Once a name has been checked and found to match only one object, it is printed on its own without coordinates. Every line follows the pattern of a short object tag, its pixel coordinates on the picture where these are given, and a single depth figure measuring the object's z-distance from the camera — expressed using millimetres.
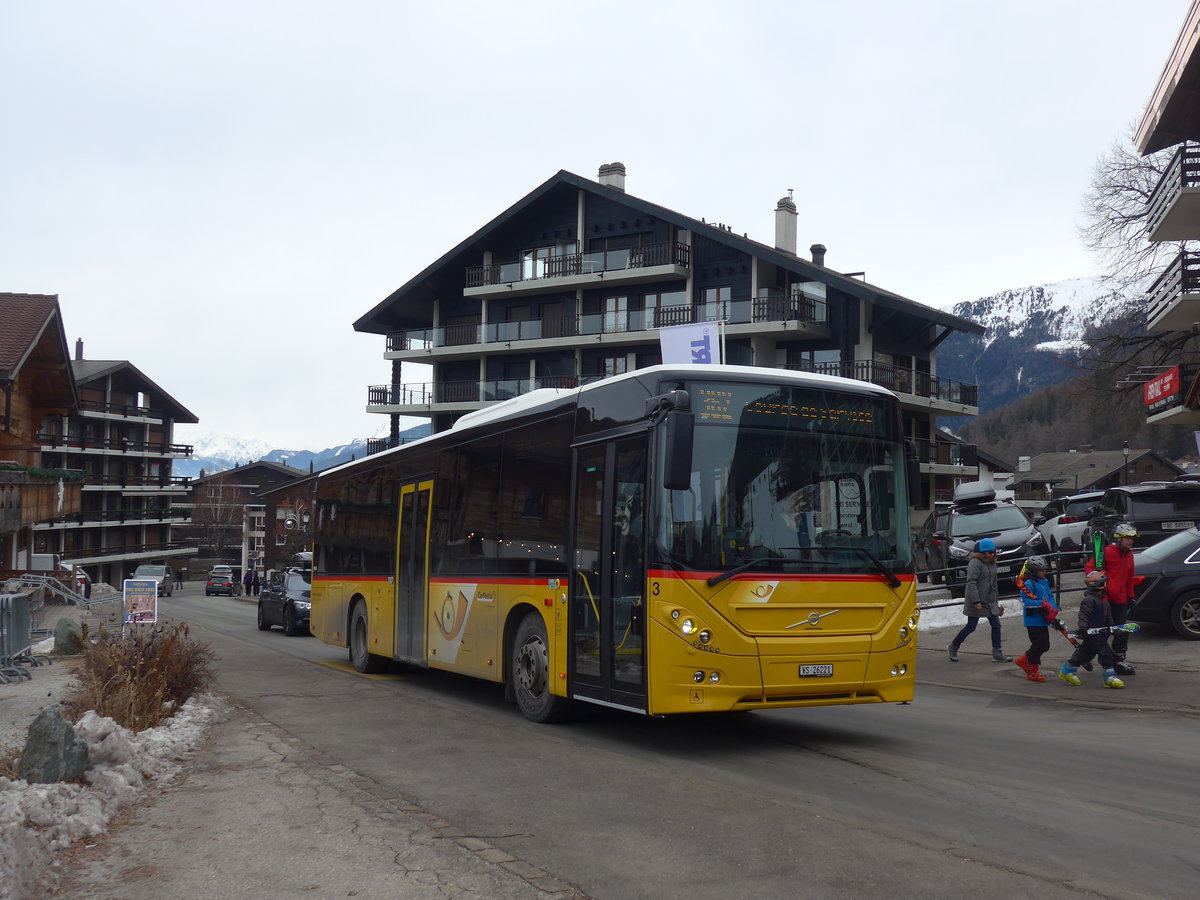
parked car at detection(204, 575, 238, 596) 80512
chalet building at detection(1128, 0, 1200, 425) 25578
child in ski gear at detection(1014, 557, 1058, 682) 13867
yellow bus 8930
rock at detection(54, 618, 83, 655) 18469
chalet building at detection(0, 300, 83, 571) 25469
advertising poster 18373
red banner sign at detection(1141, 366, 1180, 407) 31453
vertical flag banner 20922
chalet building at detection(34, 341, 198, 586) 82625
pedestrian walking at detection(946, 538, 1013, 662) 16062
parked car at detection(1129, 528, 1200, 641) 15398
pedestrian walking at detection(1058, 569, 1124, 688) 13062
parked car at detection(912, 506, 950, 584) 27062
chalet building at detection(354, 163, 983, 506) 47125
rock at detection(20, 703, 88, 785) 7059
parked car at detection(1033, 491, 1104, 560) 27984
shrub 9641
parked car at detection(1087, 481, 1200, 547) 22172
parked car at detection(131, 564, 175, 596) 59484
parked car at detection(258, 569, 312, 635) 29930
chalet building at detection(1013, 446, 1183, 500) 115125
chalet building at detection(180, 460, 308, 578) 112875
